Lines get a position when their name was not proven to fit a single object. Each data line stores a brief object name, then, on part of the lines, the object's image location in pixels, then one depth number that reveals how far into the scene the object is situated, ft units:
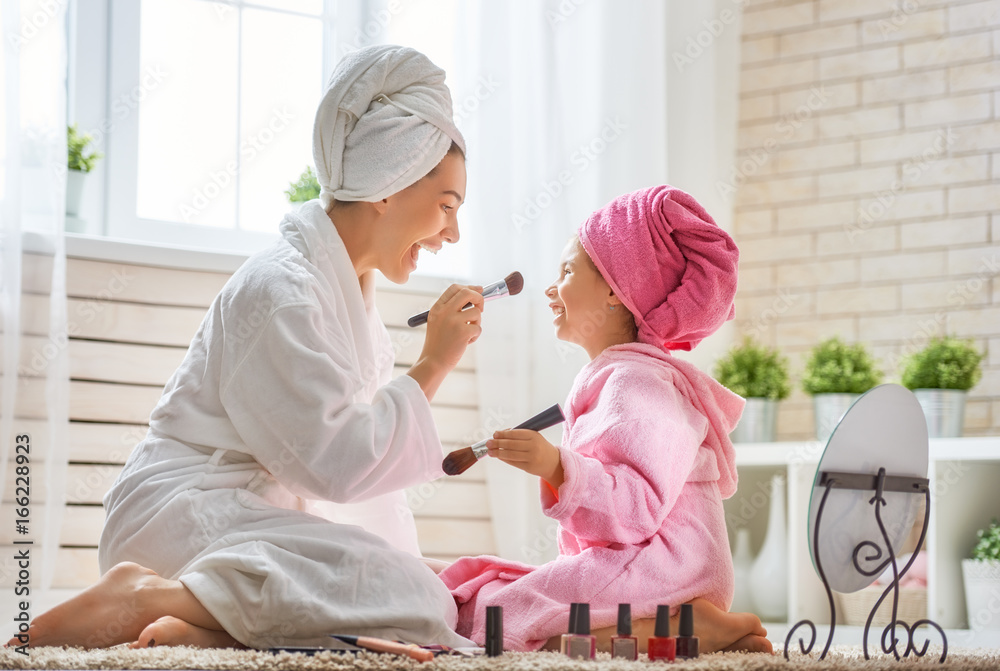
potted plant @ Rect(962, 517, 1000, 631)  13.25
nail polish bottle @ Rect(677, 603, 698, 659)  9.53
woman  9.56
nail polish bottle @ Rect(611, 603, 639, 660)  9.36
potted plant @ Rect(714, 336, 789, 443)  14.69
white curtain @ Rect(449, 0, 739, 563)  14.10
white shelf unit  13.45
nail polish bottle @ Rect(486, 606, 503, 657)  9.31
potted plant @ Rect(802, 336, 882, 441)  14.31
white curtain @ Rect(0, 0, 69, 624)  11.99
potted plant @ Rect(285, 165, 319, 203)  13.86
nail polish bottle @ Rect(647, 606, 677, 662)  9.42
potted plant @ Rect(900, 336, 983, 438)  13.83
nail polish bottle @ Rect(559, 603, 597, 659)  9.35
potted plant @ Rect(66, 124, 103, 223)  13.05
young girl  10.06
